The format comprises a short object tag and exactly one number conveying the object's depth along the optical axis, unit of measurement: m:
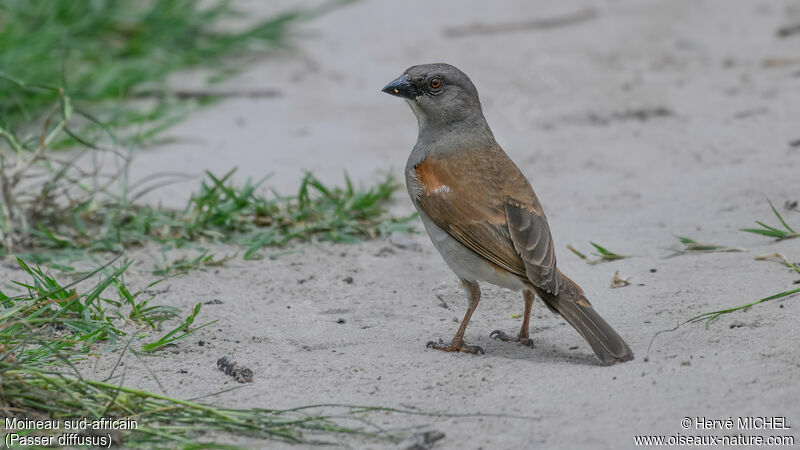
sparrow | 8.01
